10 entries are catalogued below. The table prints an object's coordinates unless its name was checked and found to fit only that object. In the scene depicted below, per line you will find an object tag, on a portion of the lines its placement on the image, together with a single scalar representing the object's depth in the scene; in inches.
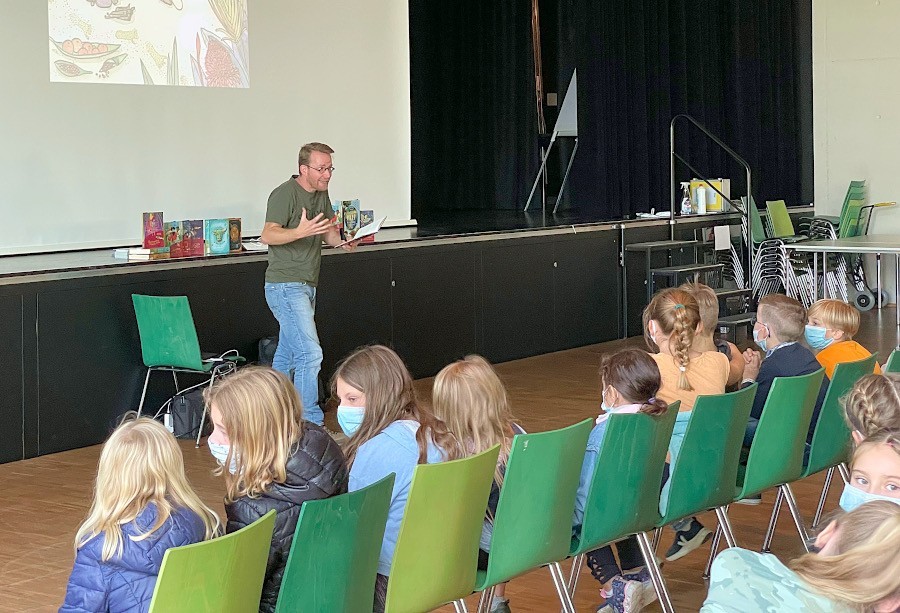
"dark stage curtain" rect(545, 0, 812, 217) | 428.1
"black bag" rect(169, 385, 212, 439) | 268.2
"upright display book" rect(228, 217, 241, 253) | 294.7
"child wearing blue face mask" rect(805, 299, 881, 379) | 196.4
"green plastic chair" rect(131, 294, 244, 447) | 252.1
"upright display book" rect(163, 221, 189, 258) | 281.6
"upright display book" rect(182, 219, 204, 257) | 285.7
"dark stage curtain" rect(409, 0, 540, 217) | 512.1
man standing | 258.8
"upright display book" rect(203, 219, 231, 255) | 289.6
